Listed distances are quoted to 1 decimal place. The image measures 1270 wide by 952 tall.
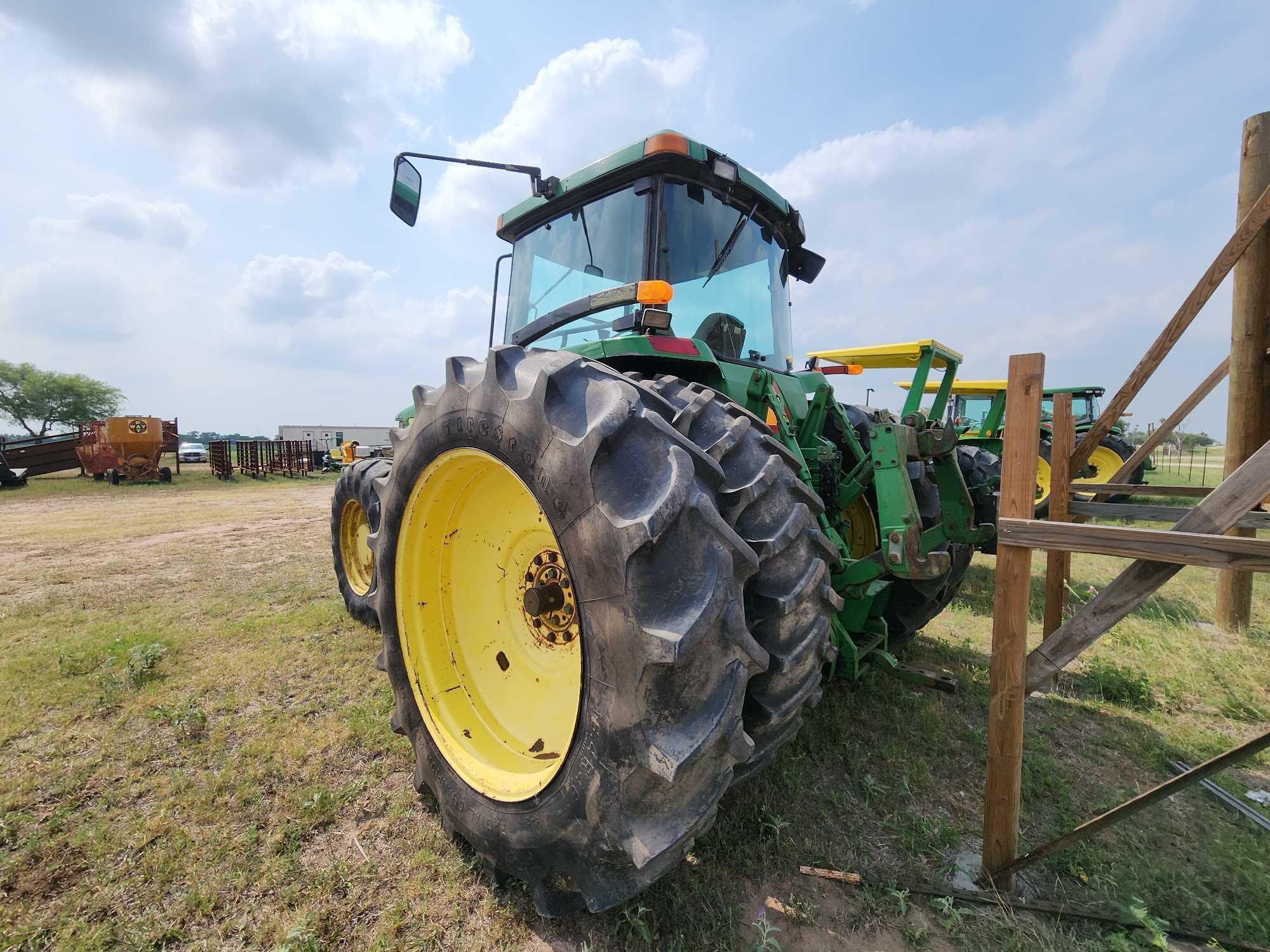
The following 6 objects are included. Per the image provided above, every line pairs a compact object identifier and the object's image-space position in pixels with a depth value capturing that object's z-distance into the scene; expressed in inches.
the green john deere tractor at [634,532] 53.4
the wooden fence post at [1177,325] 101.1
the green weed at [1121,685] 121.9
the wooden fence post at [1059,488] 145.3
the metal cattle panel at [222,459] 762.2
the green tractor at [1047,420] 364.8
